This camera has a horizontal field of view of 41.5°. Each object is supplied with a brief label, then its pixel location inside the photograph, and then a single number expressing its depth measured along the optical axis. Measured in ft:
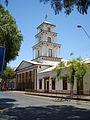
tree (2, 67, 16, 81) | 123.78
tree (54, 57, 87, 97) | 53.30
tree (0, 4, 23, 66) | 32.89
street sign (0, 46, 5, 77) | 12.38
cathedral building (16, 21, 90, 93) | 95.02
